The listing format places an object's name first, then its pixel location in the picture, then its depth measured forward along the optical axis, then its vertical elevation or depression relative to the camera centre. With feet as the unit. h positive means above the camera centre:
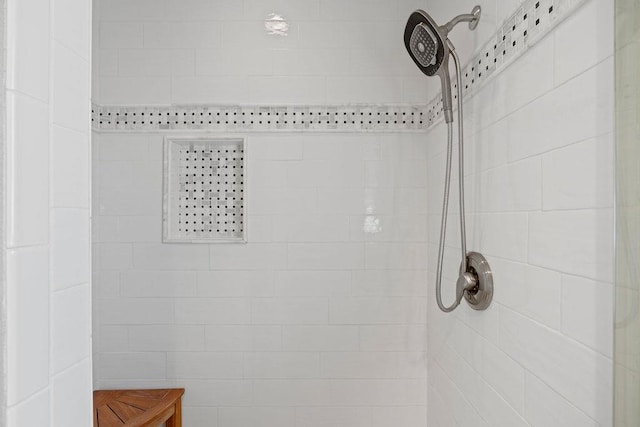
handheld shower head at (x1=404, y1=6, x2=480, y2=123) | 4.59 +1.79
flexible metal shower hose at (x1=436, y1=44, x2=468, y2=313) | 4.53 +0.39
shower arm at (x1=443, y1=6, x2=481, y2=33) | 4.62 +1.99
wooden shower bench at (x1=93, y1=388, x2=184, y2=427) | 5.84 -2.71
